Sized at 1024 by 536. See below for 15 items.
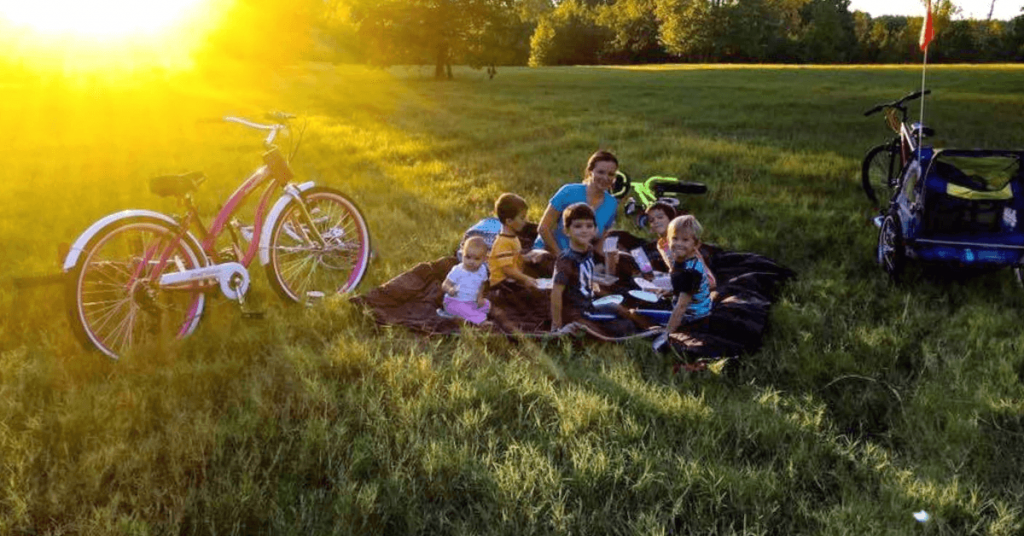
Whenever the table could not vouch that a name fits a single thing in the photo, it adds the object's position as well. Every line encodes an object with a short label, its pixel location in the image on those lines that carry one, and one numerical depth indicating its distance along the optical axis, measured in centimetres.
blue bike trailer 587
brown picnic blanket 490
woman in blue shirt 649
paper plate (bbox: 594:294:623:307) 579
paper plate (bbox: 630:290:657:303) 596
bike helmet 918
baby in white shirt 563
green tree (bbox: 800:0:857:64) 6481
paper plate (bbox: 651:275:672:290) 630
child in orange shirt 592
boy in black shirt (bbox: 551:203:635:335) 543
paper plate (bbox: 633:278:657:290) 632
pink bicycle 457
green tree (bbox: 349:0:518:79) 3562
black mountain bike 717
